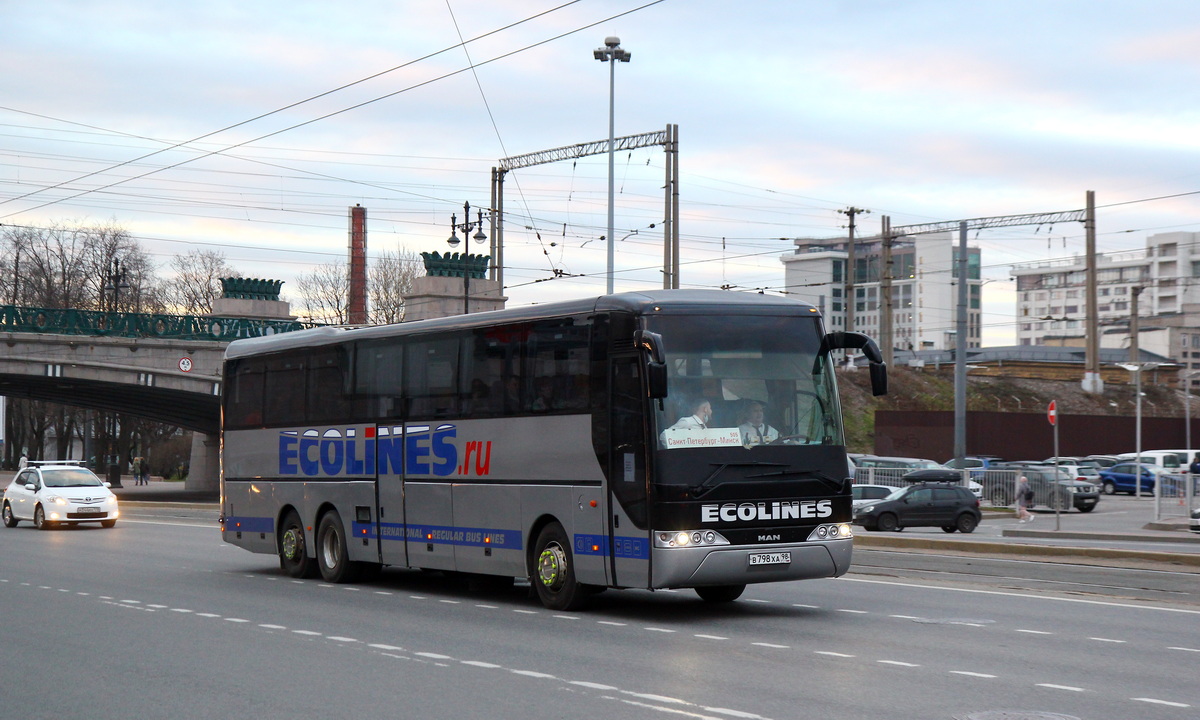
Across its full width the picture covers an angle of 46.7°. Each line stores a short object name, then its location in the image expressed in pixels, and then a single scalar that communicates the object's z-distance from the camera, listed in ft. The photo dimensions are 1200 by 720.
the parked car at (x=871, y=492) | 123.05
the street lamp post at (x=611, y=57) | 125.80
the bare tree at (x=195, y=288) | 296.10
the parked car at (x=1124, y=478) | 191.72
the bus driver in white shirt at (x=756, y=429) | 44.52
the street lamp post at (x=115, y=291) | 247.21
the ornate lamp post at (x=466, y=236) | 139.14
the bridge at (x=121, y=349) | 174.40
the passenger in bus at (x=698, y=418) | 44.11
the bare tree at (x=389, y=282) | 266.24
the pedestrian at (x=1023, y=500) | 128.77
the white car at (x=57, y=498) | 105.19
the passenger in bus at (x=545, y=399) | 48.19
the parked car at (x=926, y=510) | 114.93
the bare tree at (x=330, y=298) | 287.89
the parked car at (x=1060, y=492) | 147.84
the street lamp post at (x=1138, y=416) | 183.40
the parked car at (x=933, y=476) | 135.64
